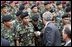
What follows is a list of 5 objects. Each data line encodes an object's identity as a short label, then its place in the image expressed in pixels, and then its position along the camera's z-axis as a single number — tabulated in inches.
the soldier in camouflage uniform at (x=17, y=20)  353.4
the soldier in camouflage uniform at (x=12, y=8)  461.1
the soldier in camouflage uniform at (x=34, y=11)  416.0
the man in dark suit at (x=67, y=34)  222.2
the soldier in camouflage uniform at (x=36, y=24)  365.8
